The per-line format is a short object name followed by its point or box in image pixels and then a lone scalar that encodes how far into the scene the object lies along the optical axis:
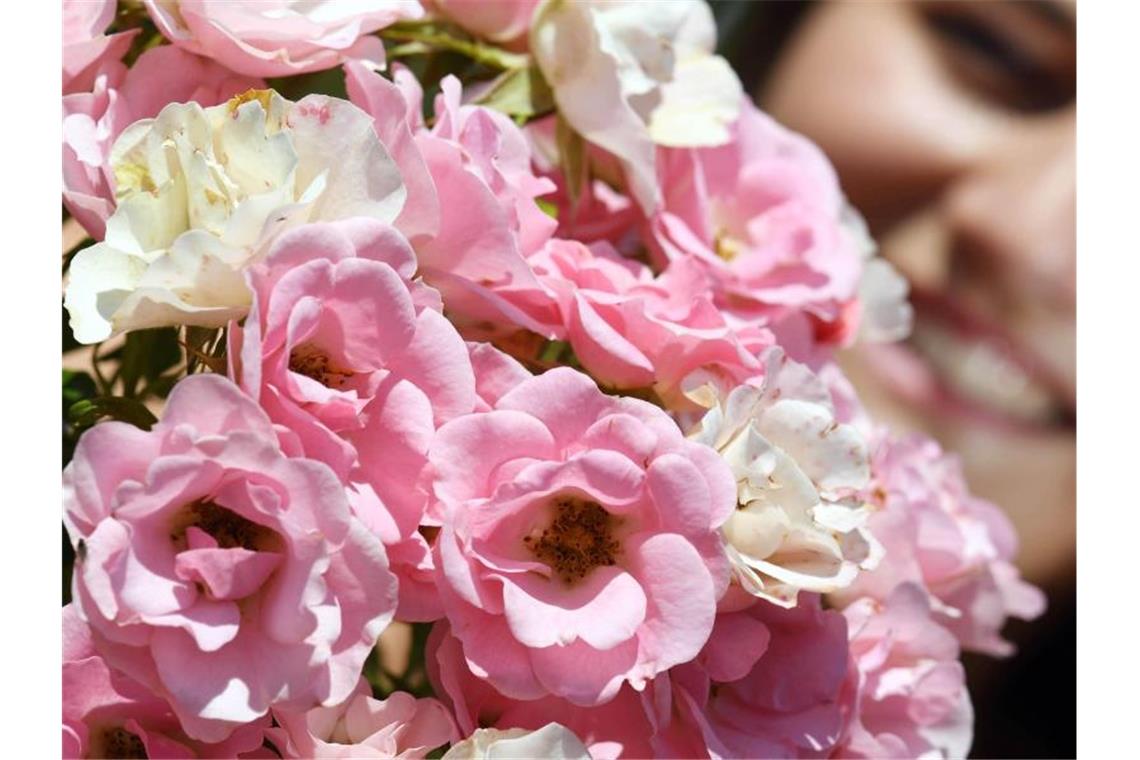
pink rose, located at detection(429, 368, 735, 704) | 0.61
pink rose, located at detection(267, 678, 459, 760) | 0.61
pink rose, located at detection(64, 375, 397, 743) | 0.58
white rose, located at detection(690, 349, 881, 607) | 0.63
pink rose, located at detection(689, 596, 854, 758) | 0.65
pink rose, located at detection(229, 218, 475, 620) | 0.59
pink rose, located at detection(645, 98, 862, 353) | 0.70
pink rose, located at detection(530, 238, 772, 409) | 0.65
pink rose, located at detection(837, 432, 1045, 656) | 0.70
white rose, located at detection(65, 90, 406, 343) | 0.60
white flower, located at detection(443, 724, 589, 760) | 0.61
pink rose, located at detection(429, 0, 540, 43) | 0.69
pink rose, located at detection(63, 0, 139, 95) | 0.64
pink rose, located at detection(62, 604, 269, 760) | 0.61
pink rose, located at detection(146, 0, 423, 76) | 0.64
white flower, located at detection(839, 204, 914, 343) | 0.76
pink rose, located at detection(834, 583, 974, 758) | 0.68
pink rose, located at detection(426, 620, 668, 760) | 0.62
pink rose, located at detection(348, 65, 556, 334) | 0.63
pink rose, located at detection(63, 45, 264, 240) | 0.62
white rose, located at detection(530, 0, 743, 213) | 0.68
